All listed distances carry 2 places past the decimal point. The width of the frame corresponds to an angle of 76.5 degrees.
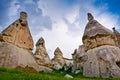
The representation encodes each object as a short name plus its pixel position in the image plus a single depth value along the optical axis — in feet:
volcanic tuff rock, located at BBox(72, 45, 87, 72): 51.82
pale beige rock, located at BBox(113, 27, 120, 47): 61.82
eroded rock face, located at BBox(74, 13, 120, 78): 32.22
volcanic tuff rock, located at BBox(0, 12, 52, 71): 33.17
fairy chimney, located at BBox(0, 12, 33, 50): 36.43
